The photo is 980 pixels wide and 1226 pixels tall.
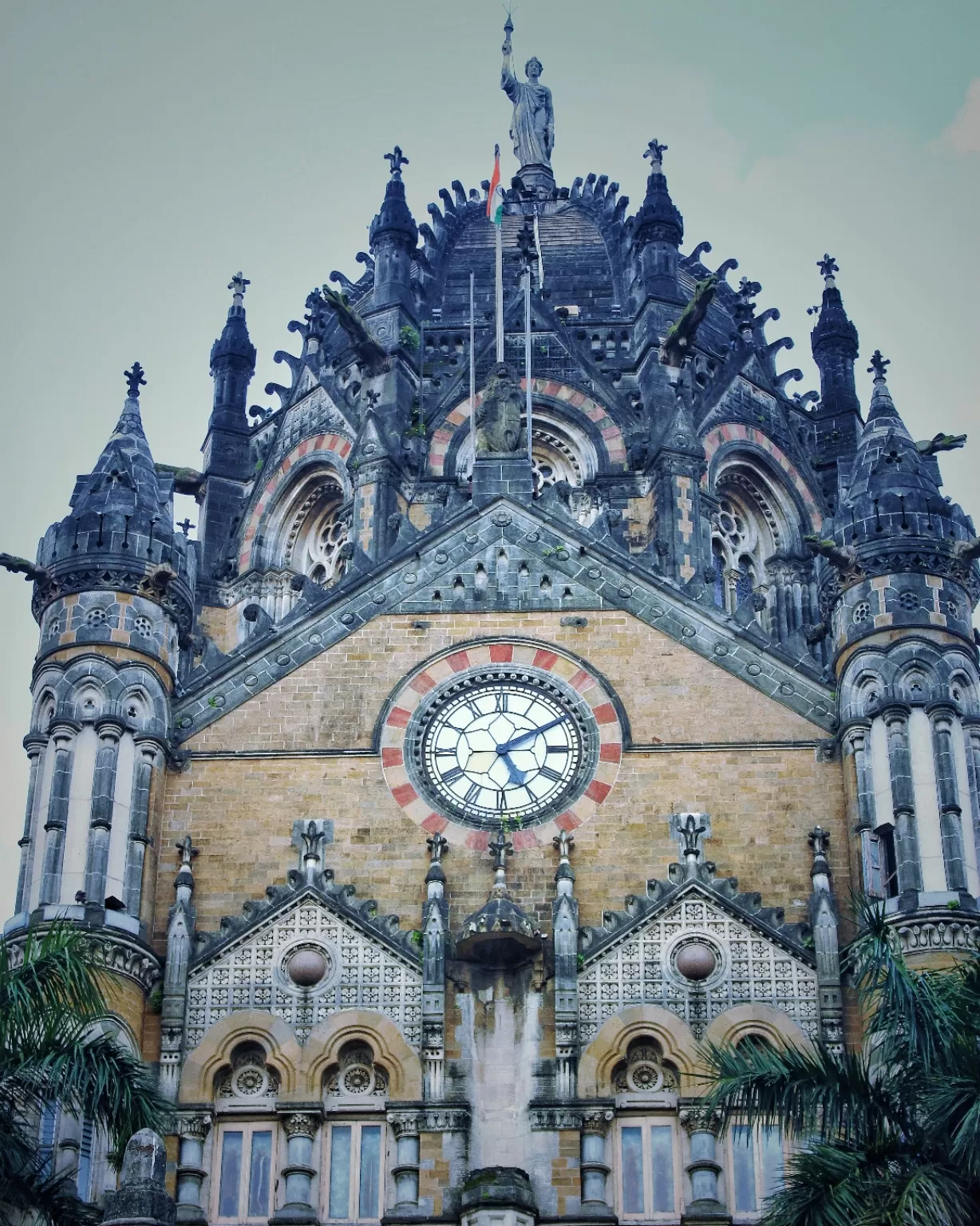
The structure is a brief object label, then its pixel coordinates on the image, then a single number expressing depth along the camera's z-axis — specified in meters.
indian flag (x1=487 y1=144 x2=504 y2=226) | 55.06
